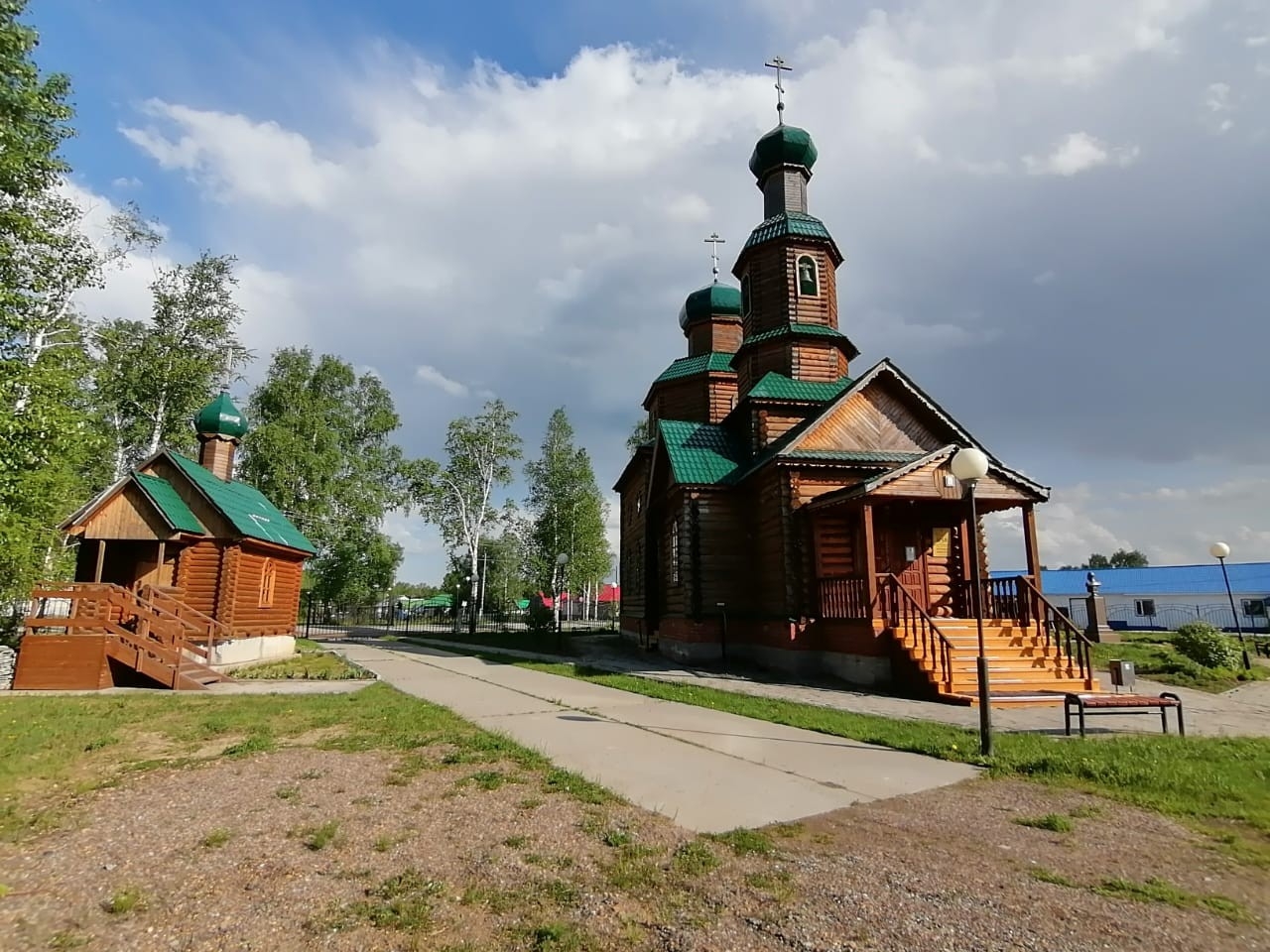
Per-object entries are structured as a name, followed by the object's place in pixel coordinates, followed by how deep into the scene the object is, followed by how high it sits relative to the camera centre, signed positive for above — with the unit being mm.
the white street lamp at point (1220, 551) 17812 +801
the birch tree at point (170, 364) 23188 +7337
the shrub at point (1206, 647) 15508 -1512
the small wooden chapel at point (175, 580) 12328 -105
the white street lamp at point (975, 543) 6914 +413
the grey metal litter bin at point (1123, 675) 8875 -1237
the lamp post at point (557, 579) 35581 -66
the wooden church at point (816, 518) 12438 +1450
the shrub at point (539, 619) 25781 -1586
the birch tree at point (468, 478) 35625 +5287
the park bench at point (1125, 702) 7646 -1380
